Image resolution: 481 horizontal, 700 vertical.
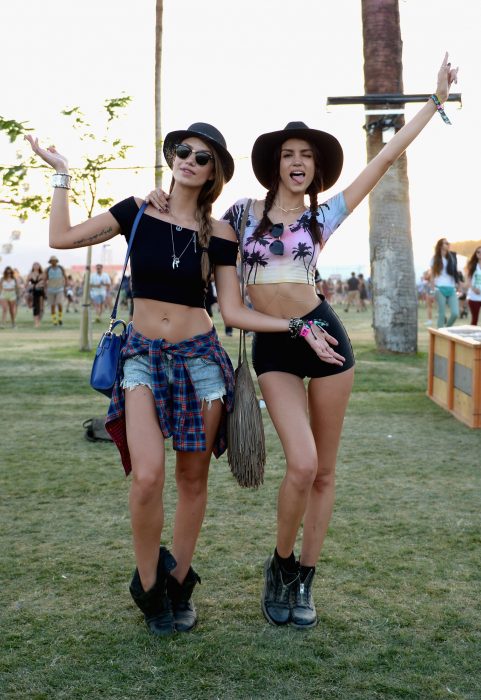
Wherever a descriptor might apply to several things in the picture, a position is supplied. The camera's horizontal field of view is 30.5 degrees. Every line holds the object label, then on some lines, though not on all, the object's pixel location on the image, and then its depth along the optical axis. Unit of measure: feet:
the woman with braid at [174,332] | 11.46
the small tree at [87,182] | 45.98
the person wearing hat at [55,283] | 80.43
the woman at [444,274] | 51.65
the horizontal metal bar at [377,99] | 33.30
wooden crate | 26.32
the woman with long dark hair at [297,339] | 11.93
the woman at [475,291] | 44.24
